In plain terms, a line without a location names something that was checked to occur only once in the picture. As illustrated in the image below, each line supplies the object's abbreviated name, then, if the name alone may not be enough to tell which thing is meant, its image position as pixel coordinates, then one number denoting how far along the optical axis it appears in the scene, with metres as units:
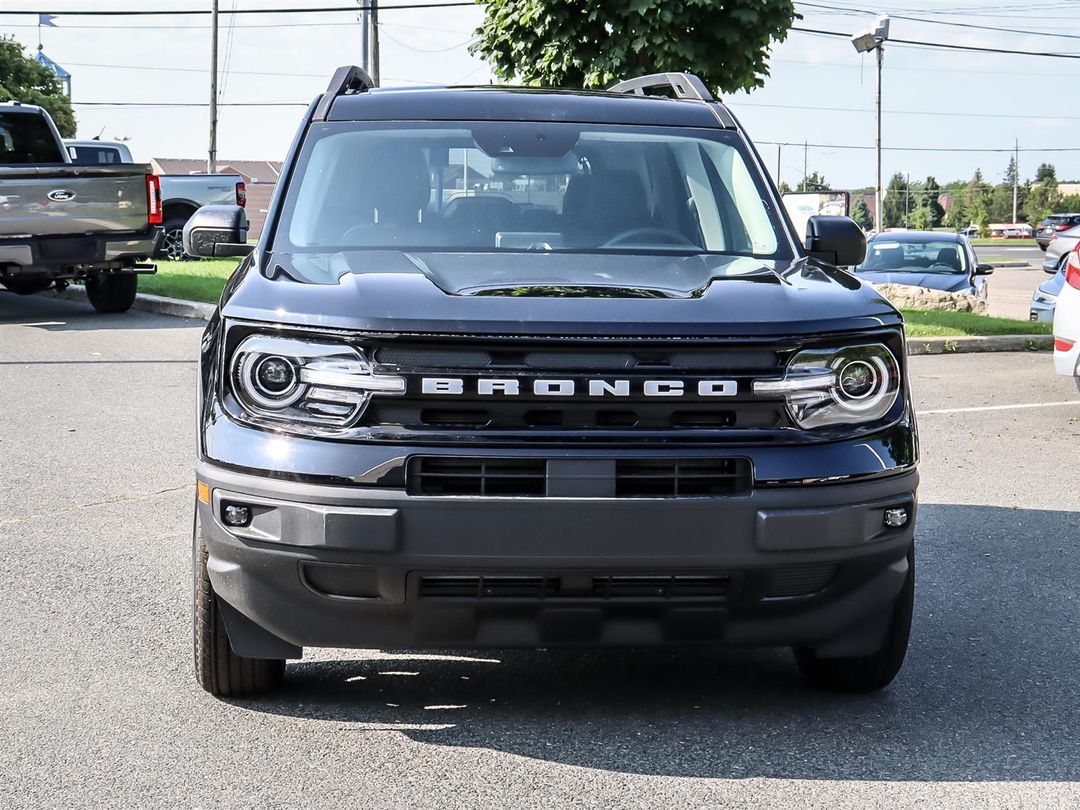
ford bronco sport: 3.46
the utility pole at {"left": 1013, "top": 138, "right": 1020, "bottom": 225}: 145.98
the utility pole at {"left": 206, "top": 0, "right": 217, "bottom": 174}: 44.97
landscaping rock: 17.78
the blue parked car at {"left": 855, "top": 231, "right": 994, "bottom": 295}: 18.84
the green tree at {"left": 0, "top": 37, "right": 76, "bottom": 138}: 48.41
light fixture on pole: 33.94
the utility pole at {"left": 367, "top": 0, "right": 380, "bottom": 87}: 30.77
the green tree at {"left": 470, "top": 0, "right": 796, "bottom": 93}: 15.22
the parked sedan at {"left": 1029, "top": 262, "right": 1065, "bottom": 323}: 17.02
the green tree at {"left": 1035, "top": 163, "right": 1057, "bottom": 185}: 162.34
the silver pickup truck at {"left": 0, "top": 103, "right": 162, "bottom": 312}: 15.02
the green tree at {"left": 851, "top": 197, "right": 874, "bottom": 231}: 110.47
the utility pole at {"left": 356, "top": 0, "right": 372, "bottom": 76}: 24.62
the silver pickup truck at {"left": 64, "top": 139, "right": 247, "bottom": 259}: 29.52
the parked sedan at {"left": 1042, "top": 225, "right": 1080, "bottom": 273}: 17.89
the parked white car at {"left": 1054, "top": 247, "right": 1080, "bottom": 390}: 9.33
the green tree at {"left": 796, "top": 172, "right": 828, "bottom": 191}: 154.25
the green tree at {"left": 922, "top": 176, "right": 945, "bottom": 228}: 155.29
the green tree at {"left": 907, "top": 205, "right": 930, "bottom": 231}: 139.18
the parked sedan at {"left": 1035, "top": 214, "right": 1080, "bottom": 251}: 48.16
